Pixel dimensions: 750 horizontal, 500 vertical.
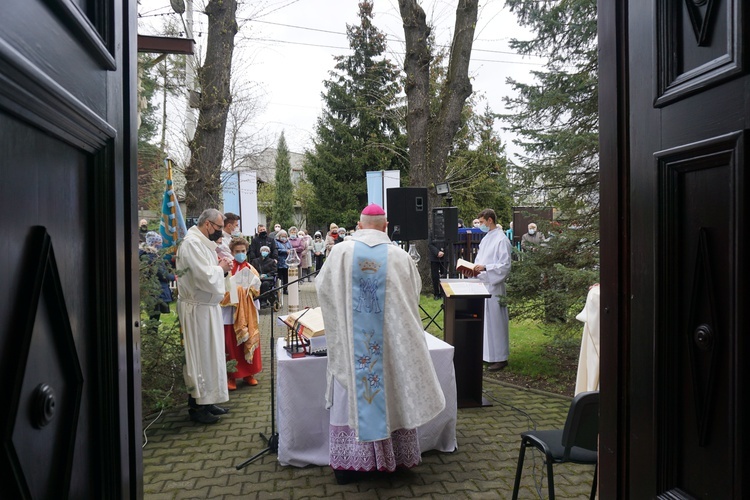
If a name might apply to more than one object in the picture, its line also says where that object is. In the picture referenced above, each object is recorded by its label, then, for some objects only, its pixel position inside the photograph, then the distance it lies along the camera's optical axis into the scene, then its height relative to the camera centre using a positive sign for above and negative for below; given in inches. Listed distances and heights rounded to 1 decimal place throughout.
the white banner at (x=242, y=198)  541.7 +53.4
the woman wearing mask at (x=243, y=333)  256.1 -41.8
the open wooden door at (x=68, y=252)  28.1 -0.2
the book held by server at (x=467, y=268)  286.8 -12.8
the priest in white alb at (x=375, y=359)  152.5 -33.0
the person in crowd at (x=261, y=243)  525.3 +4.5
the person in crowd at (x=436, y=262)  534.0 -17.8
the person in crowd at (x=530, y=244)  270.8 +0.0
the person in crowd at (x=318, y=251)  812.6 -6.6
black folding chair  110.6 -42.1
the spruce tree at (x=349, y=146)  1246.3 +242.5
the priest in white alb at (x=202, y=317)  205.8 -27.3
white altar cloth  164.1 -51.8
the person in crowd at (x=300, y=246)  724.7 +1.3
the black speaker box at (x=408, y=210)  306.5 +20.7
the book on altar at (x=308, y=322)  168.9 -25.2
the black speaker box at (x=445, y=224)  432.5 +17.7
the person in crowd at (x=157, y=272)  203.1 -9.2
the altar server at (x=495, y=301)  287.4 -31.2
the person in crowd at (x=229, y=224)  294.0 +13.5
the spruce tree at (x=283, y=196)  1715.1 +170.8
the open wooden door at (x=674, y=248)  36.4 -0.5
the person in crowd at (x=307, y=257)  759.1 -14.7
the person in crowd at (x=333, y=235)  729.0 +16.1
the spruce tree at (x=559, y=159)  249.0 +42.3
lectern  230.7 -41.1
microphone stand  173.5 -67.4
